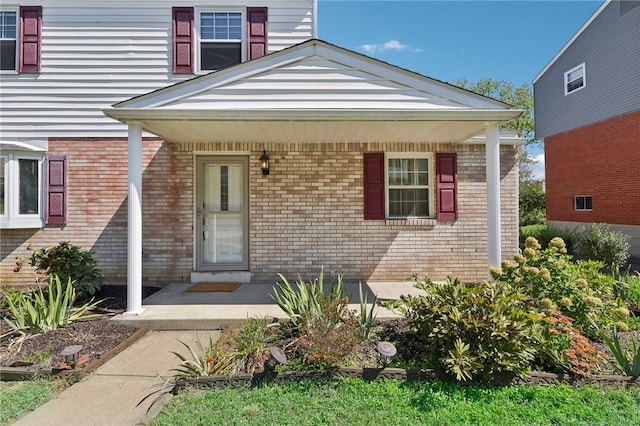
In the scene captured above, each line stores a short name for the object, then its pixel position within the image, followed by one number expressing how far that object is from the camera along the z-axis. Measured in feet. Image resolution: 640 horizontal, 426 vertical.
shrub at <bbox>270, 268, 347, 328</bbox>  12.30
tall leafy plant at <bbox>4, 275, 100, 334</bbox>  13.64
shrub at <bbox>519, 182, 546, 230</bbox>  65.41
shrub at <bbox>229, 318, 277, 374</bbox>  10.66
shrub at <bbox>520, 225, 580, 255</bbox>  32.48
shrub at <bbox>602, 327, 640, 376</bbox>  9.99
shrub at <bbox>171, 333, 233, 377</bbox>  10.21
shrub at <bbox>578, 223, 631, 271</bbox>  28.12
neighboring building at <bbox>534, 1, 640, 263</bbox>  37.27
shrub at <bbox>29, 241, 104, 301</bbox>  17.04
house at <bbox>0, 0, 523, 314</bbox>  21.88
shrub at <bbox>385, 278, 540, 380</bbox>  9.47
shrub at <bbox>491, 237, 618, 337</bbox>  11.43
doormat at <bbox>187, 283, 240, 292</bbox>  20.06
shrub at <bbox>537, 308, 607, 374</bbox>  9.89
